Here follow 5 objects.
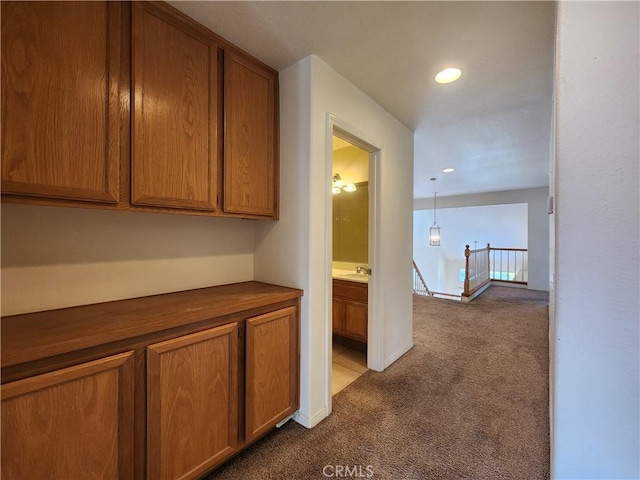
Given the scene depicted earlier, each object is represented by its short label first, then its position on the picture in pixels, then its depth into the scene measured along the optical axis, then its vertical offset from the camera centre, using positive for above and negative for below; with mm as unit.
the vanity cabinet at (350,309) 2746 -755
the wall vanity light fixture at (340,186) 3498 +703
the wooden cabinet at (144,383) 877 -605
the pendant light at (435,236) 6410 +77
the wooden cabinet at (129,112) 1007 +595
